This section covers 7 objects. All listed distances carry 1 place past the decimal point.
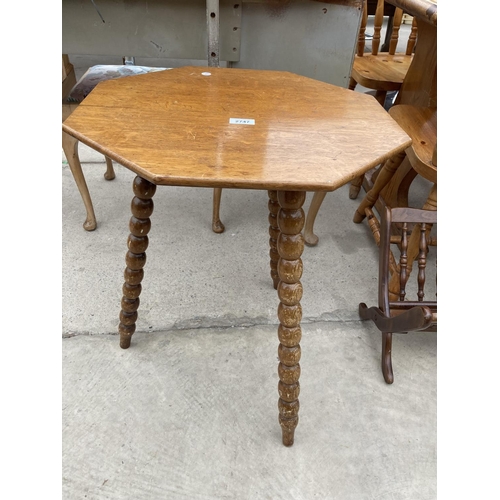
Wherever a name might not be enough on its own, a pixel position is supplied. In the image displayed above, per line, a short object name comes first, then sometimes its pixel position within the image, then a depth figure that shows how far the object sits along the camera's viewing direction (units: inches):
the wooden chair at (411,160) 59.4
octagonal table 32.5
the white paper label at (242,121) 40.6
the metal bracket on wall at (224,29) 60.9
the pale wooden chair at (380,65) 85.0
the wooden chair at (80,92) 72.3
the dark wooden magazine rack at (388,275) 55.6
